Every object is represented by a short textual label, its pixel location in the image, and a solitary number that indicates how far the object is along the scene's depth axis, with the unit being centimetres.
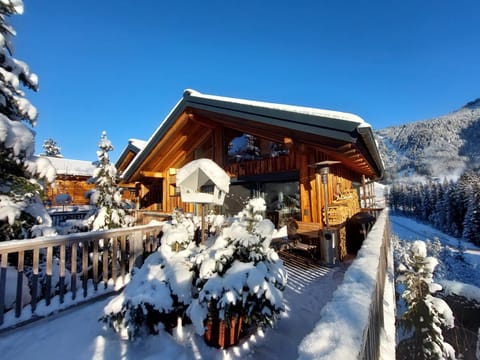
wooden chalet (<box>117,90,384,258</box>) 552
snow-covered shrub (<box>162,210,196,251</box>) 327
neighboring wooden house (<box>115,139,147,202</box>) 1469
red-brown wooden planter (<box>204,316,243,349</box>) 251
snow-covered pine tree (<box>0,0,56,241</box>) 438
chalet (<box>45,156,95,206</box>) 2439
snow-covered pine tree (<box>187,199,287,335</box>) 236
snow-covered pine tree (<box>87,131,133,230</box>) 827
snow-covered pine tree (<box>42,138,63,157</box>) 3603
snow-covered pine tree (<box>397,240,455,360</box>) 554
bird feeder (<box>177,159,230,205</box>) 420
